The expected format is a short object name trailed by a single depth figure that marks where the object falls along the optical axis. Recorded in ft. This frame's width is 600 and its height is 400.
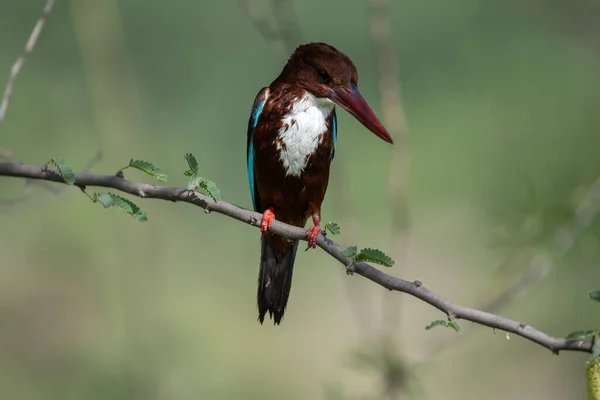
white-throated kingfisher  18.43
